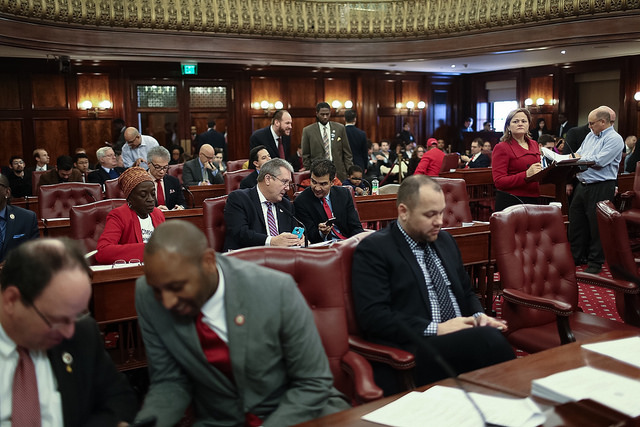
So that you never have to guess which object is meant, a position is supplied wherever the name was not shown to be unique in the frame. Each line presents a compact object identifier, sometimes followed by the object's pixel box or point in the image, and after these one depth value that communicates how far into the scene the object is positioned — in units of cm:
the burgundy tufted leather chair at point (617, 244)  323
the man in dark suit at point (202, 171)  789
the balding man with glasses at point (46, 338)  148
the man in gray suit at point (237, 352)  178
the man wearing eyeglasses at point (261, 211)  404
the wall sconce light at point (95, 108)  1245
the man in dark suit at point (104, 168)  772
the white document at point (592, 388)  168
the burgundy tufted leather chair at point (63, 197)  550
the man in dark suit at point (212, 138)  1188
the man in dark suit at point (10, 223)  382
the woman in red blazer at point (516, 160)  501
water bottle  714
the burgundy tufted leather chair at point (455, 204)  488
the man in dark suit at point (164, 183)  566
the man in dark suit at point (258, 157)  610
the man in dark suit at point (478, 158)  986
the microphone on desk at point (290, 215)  415
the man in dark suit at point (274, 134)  716
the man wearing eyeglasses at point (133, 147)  838
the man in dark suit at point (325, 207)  439
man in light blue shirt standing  596
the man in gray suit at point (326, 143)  737
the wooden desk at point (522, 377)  163
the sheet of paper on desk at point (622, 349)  203
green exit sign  1243
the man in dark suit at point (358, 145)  822
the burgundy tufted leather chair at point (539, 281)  301
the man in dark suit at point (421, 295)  246
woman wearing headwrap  357
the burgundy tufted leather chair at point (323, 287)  237
